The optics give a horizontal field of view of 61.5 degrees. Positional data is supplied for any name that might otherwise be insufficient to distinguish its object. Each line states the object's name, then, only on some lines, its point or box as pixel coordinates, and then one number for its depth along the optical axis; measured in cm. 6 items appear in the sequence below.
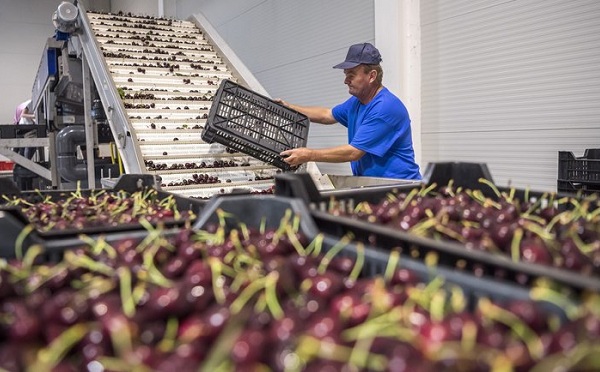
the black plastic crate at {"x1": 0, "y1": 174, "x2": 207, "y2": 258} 134
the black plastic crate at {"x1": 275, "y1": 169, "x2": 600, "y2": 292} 85
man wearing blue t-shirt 329
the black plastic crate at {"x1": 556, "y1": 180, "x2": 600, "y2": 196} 274
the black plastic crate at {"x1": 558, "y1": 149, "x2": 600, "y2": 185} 271
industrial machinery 452
